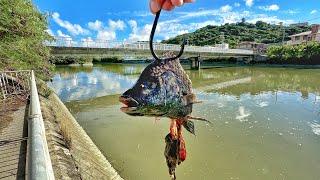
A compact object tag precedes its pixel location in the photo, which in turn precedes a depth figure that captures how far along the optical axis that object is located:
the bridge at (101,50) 16.98
